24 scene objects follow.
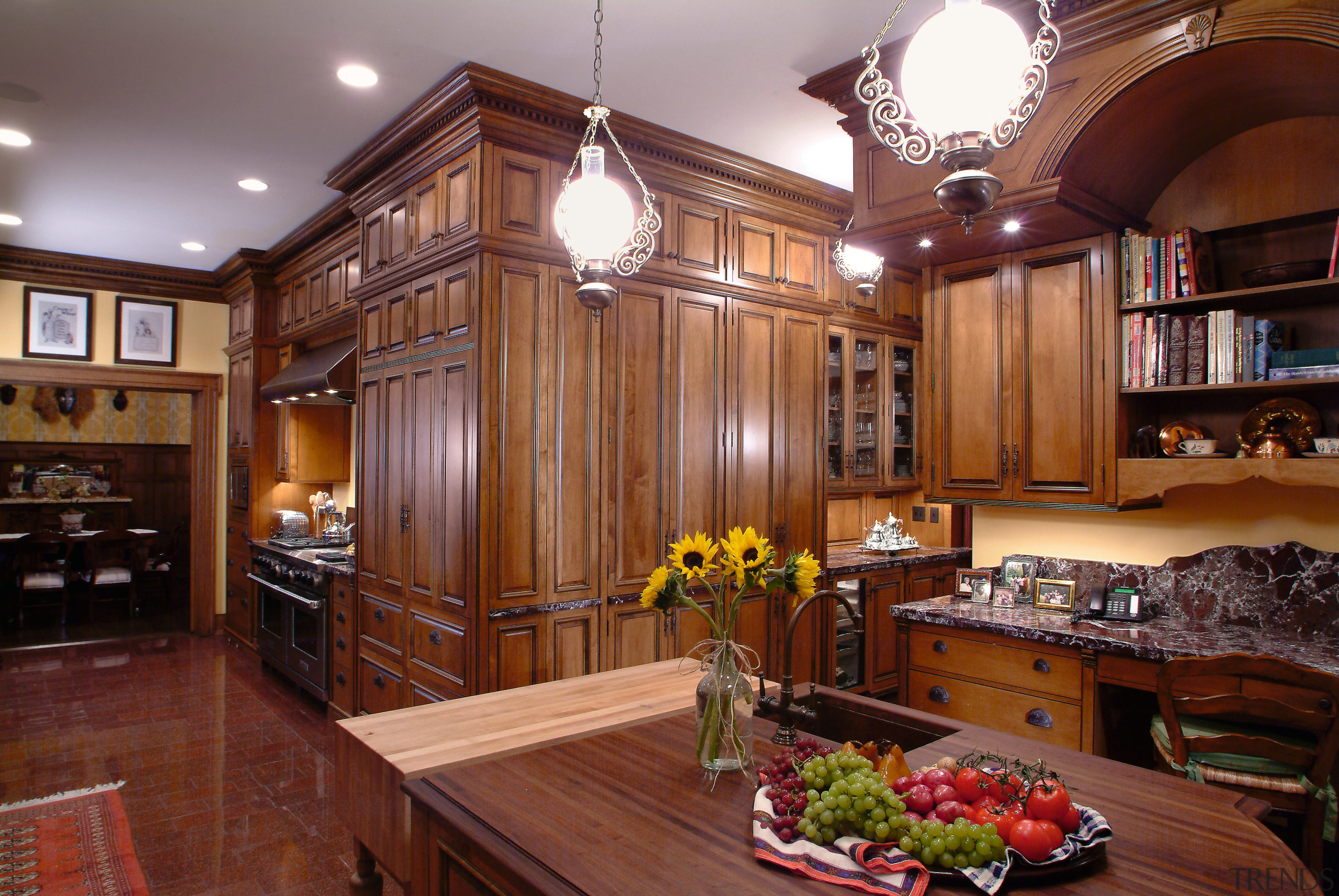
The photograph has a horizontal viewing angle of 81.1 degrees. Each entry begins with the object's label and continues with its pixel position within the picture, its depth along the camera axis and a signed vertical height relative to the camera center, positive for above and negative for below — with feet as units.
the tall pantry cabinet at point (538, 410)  11.12 +0.87
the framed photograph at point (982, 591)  11.51 -1.89
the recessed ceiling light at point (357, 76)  10.73 +5.40
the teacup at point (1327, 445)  8.59 +0.20
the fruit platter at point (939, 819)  3.89 -1.87
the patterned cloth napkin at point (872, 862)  3.84 -2.02
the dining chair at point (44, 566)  23.04 -3.22
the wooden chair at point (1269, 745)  6.47 -2.42
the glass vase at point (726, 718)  5.22 -1.71
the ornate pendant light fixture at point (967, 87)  5.04 +2.49
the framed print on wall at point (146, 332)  21.45 +3.67
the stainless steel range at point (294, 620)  15.57 -3.38
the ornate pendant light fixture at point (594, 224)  7.43 +2.30
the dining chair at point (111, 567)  23.99 -3.27
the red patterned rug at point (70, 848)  9.27 -4.98
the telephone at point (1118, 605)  9.97 -1.83
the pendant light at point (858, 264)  15.02 +3.84
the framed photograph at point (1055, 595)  10.68 -1.82
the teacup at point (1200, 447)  9.79 +0.21
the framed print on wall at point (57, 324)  20.22 +3.66
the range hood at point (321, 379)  15.99 +1.83
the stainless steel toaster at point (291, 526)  20.12 -1.61
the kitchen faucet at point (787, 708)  5.49 -1.79
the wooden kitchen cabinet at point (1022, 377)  10.48 +1.24
